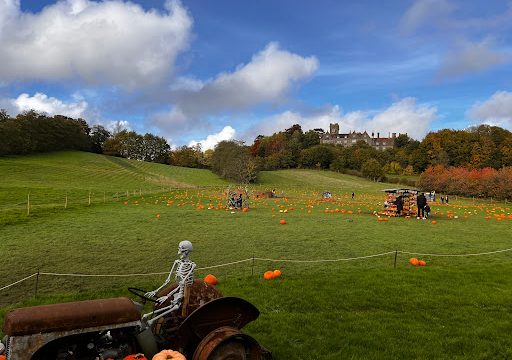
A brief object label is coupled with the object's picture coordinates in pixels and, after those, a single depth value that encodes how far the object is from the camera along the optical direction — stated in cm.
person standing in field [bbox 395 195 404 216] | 3322
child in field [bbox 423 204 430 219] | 3247
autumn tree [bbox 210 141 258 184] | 8606
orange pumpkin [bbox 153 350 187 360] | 560
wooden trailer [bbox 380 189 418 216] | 3344
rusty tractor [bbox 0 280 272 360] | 525
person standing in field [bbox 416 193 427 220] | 3175
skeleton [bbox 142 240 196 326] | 652
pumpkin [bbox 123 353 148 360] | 554
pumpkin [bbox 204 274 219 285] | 1235
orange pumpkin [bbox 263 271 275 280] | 1318
